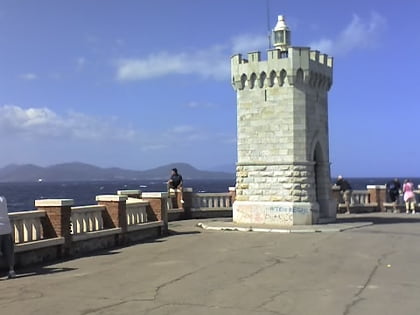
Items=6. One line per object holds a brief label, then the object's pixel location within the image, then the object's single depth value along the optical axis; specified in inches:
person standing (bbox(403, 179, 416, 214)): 1269.7
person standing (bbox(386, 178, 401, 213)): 1311.5
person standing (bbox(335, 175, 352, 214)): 1284.4
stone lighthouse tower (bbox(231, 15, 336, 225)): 920.9
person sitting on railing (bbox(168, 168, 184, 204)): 1091.2
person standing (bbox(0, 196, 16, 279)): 466.9
